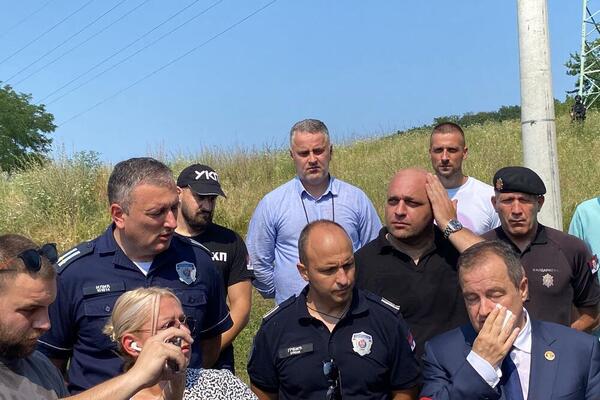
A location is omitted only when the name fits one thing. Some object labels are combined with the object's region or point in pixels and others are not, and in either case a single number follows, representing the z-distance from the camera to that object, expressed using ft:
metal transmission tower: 82.28
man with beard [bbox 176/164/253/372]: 16.49
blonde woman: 9.86
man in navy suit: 9.30
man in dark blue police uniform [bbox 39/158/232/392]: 11.59
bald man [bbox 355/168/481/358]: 12.86
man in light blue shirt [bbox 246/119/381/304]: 17.19
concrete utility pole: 16.40
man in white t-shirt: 17.01
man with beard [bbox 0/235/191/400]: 8.04
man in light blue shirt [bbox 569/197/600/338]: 14.84
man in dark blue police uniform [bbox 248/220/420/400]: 11.35
